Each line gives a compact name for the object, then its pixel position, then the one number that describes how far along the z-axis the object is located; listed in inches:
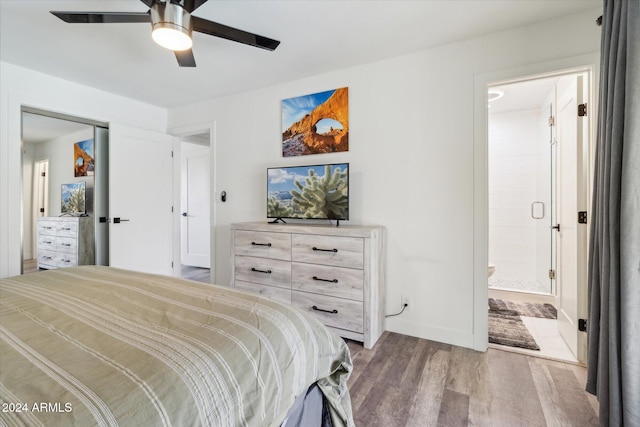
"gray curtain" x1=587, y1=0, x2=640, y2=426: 46.0
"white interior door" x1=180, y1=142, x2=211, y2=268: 202.2
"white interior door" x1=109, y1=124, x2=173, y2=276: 131.3
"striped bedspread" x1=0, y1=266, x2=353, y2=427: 24.0
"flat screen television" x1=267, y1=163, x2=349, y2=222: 101.8
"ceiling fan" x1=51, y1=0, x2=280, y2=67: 58.7
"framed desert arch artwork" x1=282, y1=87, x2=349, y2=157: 109.3
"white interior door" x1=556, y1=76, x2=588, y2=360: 81.6
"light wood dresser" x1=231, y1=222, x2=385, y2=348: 88.8
